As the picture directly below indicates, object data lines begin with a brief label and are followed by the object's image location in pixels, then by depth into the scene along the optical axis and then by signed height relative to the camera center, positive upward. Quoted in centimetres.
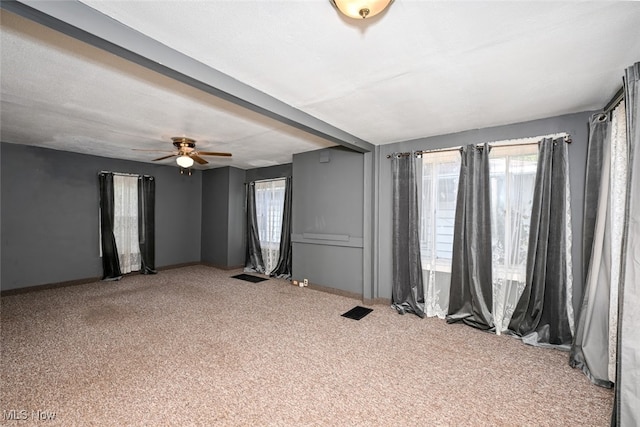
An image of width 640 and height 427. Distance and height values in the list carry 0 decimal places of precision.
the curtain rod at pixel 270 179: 564 +62
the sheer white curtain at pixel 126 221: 535 -29
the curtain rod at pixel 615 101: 212 +91
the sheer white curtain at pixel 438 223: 343 -18
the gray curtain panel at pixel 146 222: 562 -33
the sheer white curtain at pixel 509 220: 296 -11
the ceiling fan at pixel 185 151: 375 +79
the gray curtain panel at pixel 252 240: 605 -73
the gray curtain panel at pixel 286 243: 548 -71
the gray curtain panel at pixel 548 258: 273 -50
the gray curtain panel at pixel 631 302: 147 -52
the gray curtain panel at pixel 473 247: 312 -44
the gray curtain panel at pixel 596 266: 219 -47
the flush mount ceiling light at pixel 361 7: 126 +96
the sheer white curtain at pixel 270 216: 572 -18
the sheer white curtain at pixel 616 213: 209 -2
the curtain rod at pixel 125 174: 529 +66
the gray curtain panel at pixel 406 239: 359 -41
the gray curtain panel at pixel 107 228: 509 -41
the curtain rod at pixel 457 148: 275 +76
